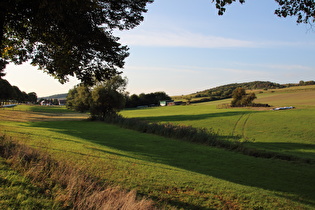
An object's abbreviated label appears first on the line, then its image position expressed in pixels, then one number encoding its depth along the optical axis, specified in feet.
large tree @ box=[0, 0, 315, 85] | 25.58
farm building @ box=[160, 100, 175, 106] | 438.81
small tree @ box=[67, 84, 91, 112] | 169.68
